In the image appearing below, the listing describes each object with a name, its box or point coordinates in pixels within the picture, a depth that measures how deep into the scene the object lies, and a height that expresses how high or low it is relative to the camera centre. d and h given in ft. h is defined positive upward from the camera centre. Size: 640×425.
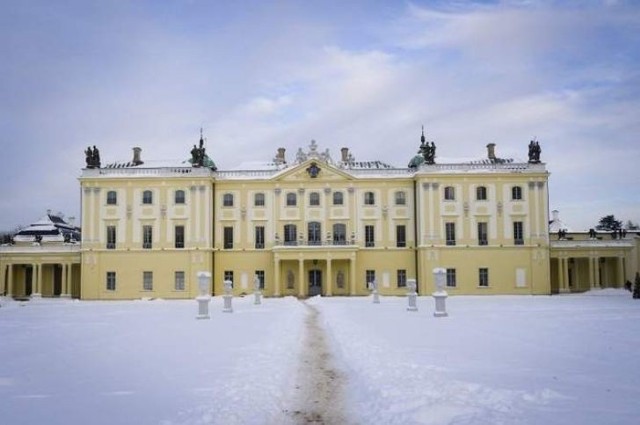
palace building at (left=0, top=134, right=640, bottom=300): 162.91 +5.28
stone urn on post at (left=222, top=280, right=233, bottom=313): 96.78 -8.06
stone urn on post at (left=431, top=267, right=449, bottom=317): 80.10 -5.87
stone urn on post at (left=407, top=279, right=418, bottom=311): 95.25 -7.21
